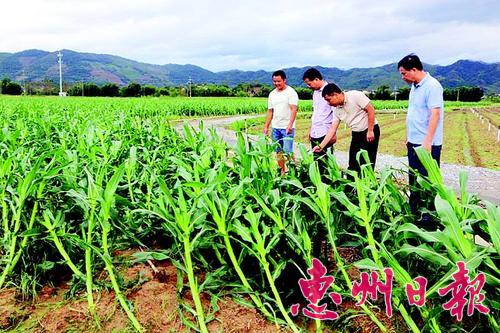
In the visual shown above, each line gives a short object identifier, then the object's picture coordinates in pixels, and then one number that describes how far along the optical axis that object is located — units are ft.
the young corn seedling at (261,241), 8.07
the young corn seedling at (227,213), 8.36
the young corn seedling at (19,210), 9.38
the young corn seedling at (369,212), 7.38
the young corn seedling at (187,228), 8.13
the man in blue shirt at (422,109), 13.78
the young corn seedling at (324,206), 8.05
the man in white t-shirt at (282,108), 20.56
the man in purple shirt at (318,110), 18.29
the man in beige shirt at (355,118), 16.06
